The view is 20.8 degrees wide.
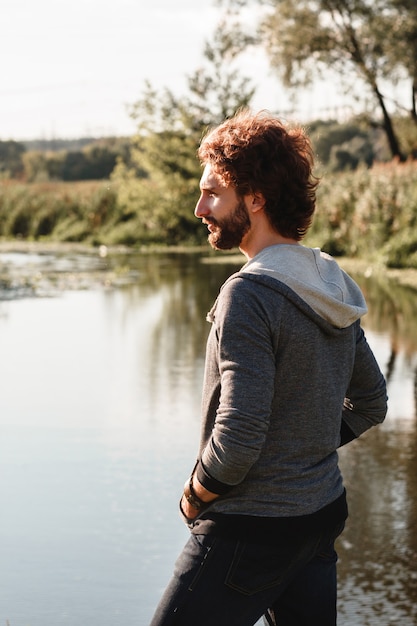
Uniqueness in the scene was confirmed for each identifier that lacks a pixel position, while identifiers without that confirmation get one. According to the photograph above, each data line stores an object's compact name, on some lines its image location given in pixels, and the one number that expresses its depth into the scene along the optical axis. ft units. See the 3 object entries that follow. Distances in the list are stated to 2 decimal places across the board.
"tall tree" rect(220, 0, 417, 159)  105.70
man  7.59
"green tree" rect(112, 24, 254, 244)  103.09
